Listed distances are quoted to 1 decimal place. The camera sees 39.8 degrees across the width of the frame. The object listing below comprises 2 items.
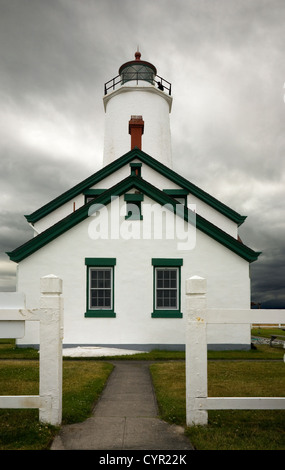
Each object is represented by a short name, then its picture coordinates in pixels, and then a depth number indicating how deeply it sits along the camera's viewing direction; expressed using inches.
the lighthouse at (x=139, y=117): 879.7
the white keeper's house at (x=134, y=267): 558.9
